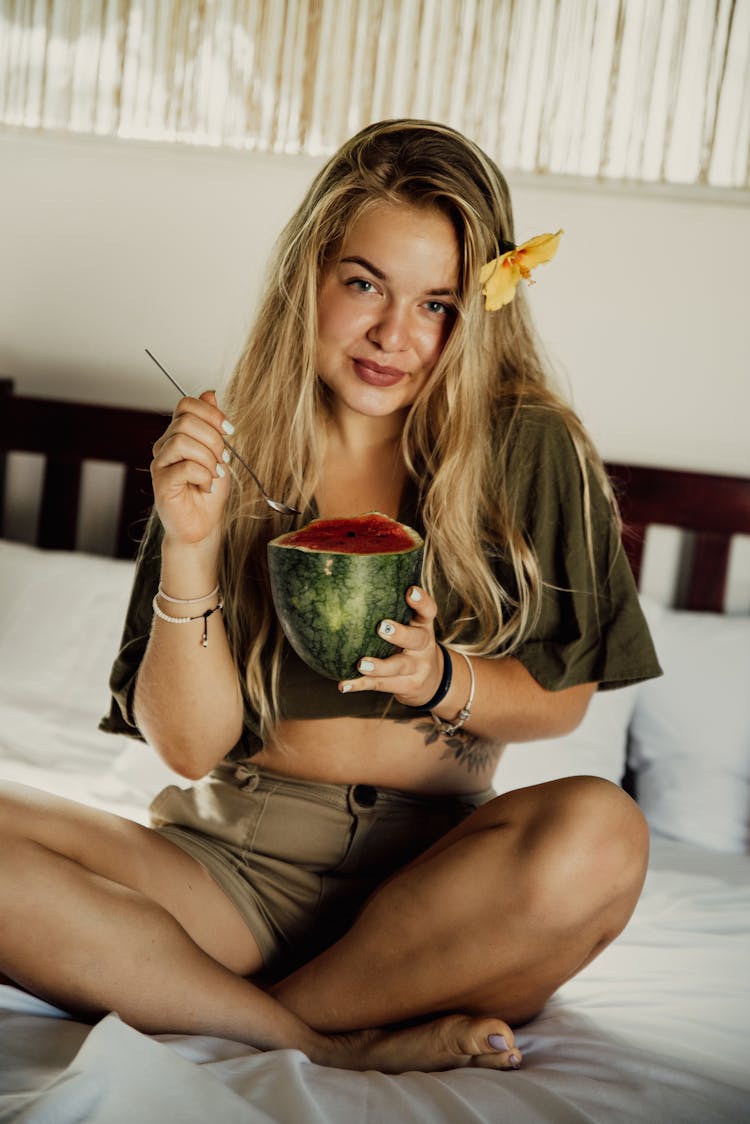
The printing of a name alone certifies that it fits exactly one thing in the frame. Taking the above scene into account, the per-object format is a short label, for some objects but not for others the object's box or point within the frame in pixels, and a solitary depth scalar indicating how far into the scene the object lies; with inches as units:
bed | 39.4
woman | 46.3
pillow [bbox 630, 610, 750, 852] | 78.4
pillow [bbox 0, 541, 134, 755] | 80.4
